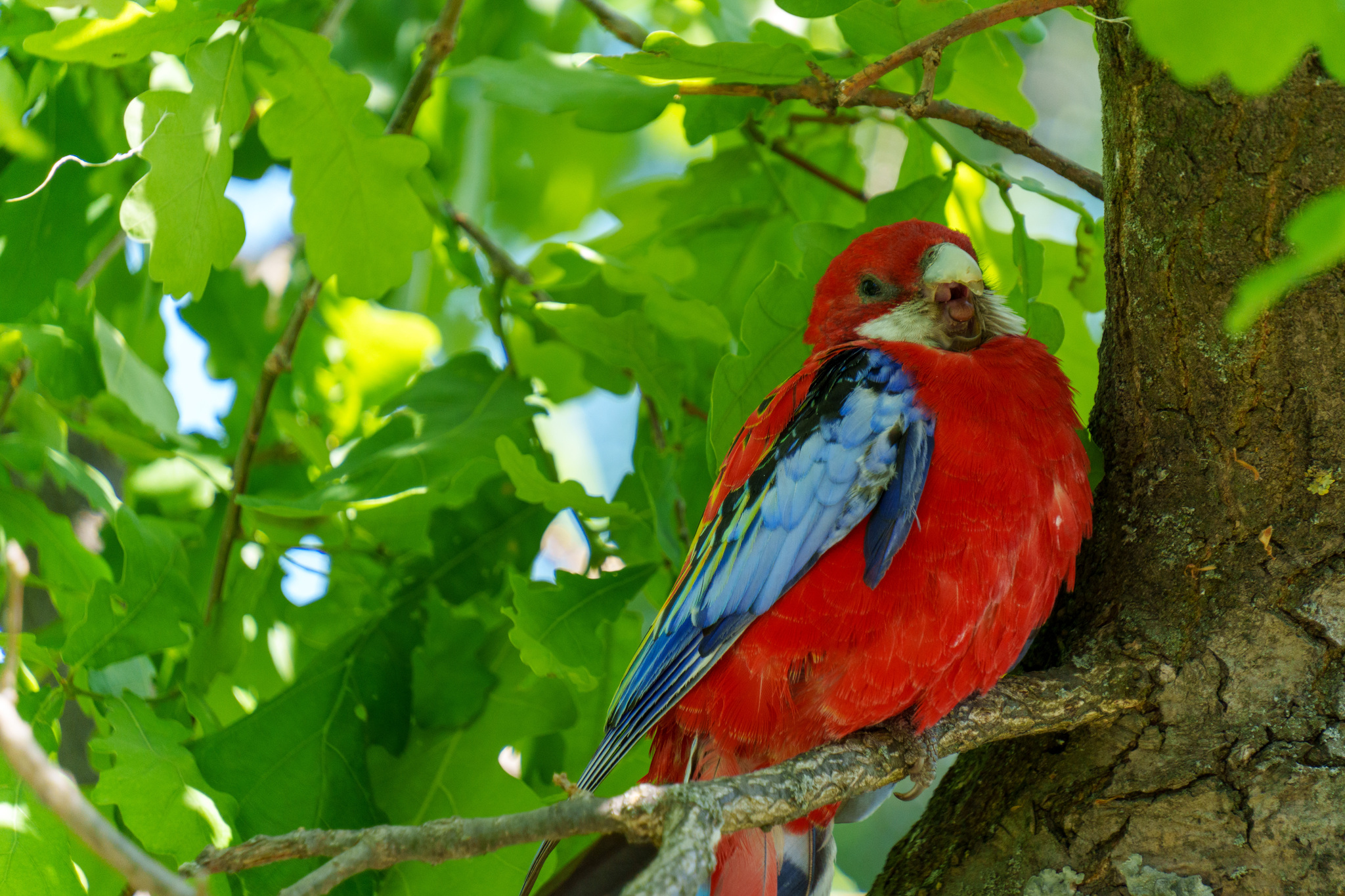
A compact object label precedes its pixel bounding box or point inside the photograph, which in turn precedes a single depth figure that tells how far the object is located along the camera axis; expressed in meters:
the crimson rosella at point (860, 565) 3.49
